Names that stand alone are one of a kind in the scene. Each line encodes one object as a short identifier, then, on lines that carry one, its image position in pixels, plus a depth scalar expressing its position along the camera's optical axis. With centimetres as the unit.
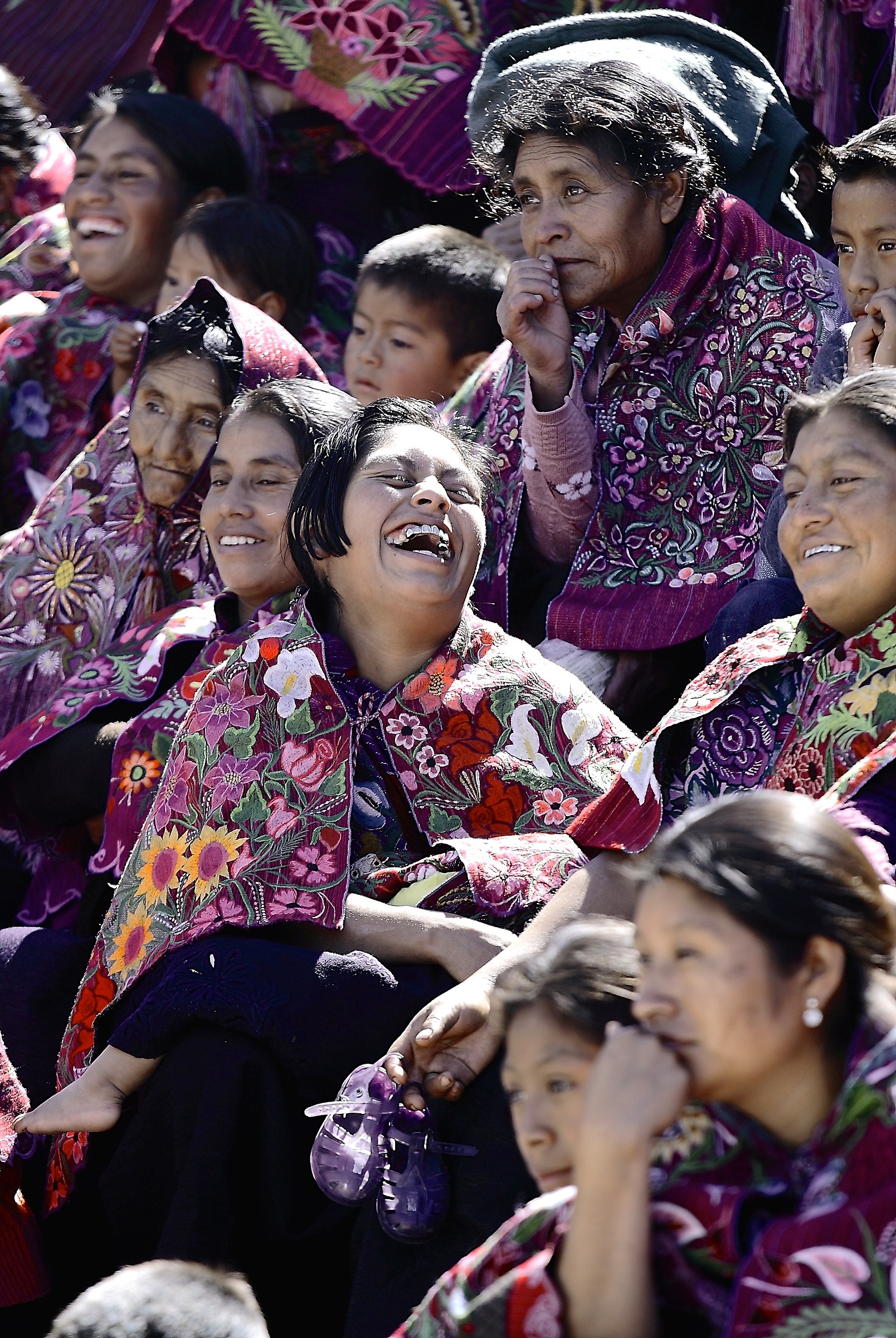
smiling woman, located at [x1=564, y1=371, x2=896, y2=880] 481
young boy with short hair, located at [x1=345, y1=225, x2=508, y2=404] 900
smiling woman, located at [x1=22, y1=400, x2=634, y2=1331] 518
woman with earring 317
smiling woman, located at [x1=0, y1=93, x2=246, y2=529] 1028
